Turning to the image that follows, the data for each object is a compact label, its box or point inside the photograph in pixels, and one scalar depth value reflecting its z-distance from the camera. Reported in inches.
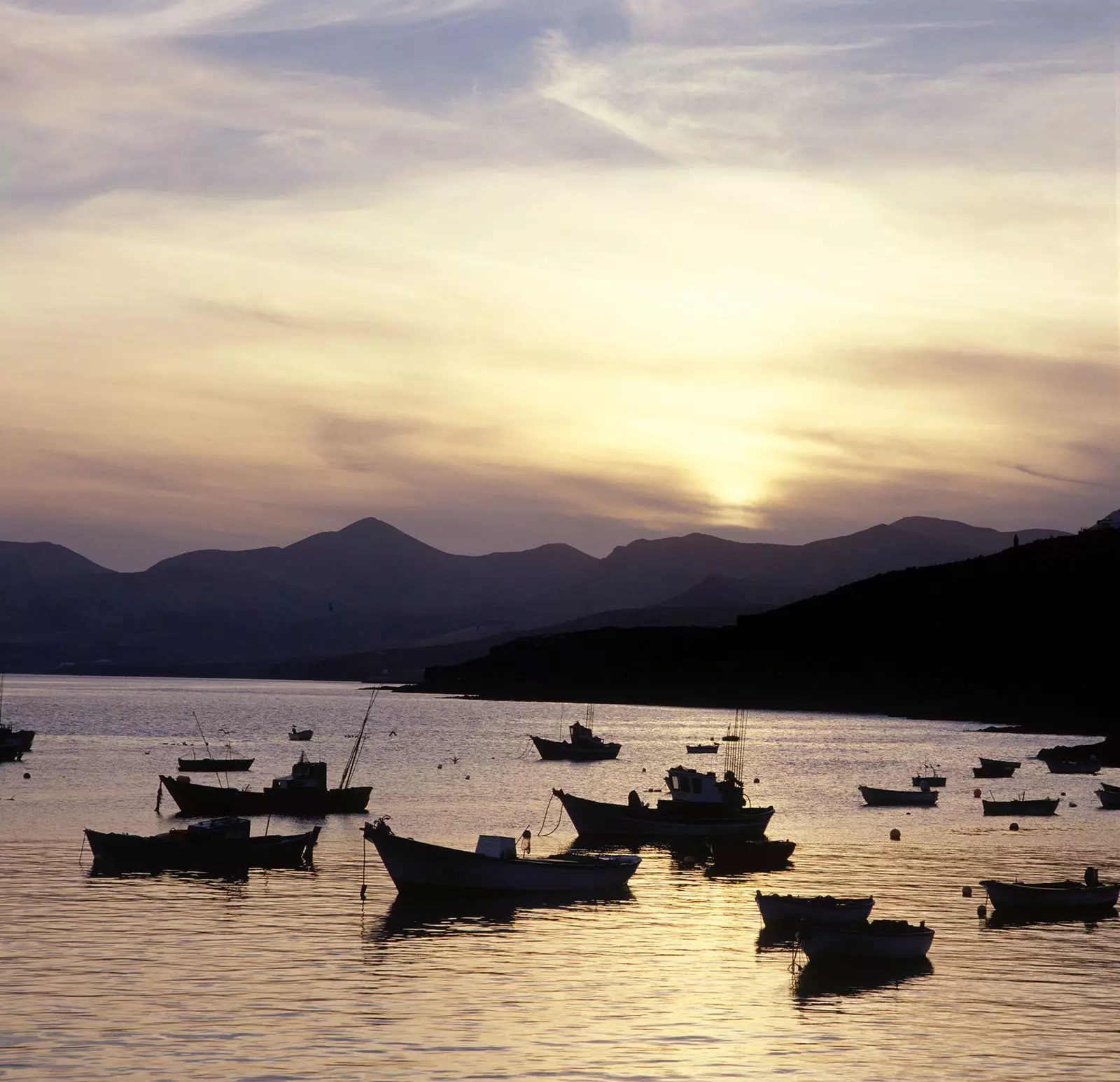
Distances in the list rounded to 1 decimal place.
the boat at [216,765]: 4909.0
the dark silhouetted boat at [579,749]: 6082.7
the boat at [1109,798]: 3970.5
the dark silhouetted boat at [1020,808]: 3666.3
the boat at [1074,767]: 5354.3
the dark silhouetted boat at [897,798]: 3964.1
